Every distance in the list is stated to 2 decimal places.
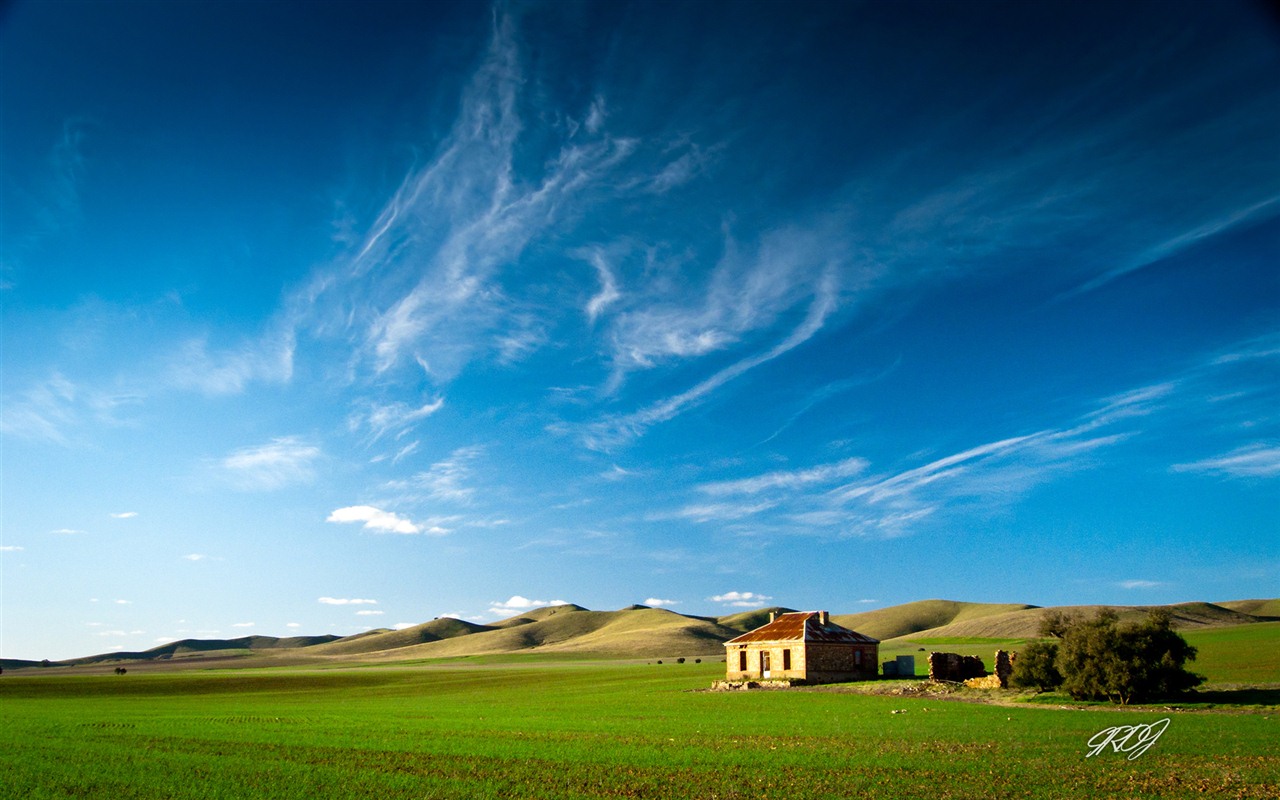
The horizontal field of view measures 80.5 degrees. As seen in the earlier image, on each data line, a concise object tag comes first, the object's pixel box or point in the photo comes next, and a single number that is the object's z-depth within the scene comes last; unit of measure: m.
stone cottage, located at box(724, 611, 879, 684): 55.84
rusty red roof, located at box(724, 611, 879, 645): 57.09
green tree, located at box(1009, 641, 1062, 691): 41.00
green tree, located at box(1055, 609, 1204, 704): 34.59
